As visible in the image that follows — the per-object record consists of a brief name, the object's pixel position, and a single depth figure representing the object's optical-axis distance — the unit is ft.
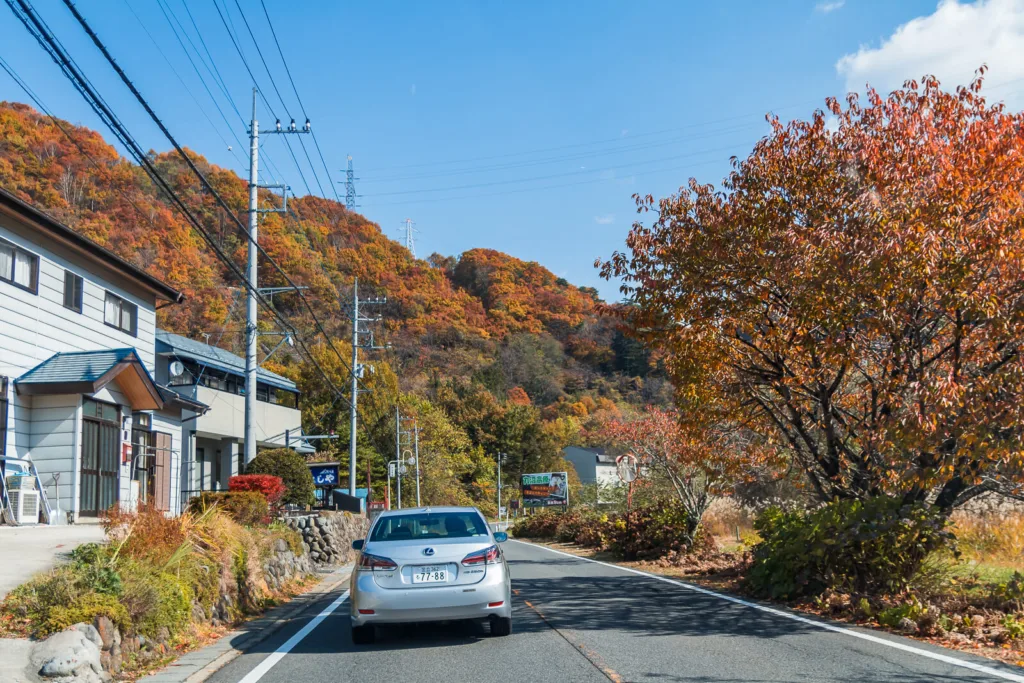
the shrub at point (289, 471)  83.71
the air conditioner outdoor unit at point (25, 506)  56.65
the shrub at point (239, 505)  55.42
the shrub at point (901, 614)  32.81
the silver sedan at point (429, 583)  29.99
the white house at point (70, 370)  59.11
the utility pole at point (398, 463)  189.37
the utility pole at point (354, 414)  124.47
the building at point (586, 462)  291.58
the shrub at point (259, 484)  69.21
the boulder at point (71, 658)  23.44
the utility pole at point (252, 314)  74.23
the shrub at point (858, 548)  37.96
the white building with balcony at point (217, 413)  105.09
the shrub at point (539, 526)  143.12
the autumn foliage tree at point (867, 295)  34.47
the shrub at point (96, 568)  28.40
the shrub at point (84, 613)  25.46
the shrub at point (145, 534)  33.12
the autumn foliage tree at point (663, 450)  80.59
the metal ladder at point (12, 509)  54.60
